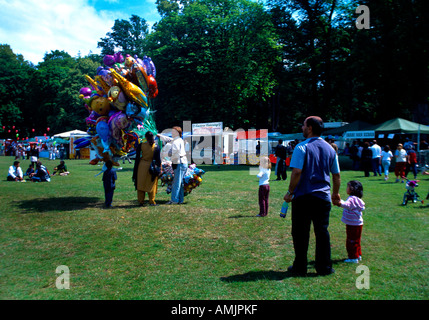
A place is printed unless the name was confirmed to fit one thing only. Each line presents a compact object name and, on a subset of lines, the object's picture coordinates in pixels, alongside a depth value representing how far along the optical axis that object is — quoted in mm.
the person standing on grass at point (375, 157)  19219
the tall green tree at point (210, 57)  32312
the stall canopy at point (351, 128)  26016
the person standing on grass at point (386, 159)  17359
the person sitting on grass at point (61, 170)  20780
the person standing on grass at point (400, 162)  15617
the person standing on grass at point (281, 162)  17391
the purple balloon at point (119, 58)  11375
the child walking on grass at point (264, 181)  8461
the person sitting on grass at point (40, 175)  17578
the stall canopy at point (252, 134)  29641
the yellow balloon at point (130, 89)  9961
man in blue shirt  4699
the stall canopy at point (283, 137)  32794
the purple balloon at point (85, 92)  11078
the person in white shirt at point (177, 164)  10312
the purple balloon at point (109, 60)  11297
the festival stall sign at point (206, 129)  26453
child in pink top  5352
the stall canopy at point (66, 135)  34562
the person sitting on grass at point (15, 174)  17891
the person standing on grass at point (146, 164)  10250
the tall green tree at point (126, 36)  48125
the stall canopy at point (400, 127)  21750
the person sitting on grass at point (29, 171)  18825
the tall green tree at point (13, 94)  56938
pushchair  10318
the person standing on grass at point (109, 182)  10211
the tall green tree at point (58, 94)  47875
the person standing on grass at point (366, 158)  19016
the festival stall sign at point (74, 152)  36459
